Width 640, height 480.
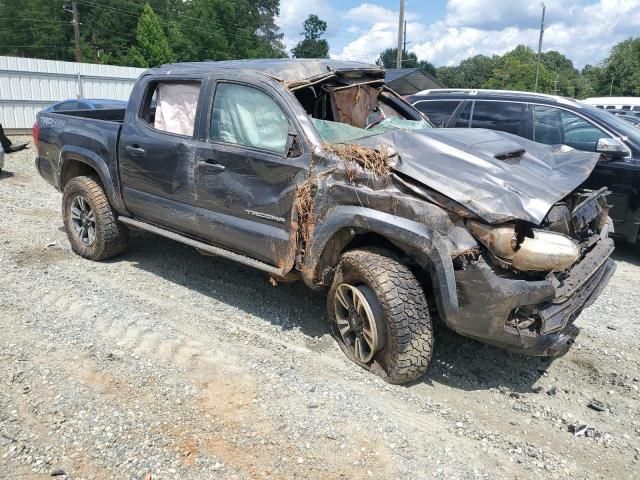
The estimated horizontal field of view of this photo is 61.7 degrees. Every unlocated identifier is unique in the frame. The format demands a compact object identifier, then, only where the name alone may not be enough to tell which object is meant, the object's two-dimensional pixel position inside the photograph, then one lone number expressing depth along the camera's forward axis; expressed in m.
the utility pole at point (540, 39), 52.78
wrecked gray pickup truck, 3.15
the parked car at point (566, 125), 6.14
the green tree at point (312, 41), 85.00
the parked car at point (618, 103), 16.91
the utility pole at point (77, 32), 36.78
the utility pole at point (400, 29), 26.69
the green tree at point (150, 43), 52.97
